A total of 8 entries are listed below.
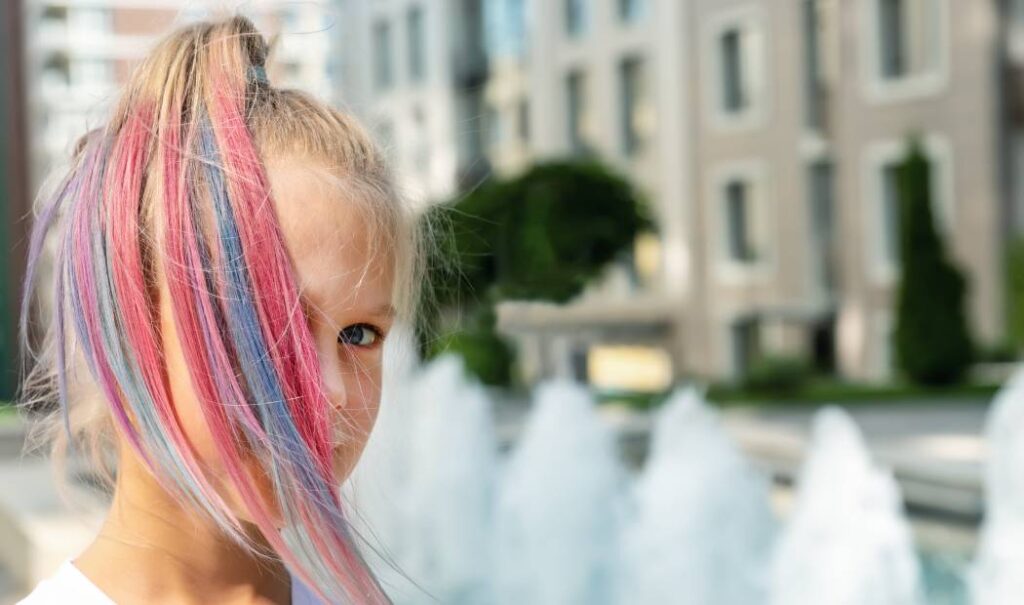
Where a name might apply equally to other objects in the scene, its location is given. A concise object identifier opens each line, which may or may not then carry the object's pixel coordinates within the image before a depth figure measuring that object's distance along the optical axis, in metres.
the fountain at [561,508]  4.90
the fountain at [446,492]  5.31
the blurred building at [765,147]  14.56
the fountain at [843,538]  3.64
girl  0.64
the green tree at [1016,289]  13.25
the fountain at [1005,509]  3.06
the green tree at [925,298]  13.78
